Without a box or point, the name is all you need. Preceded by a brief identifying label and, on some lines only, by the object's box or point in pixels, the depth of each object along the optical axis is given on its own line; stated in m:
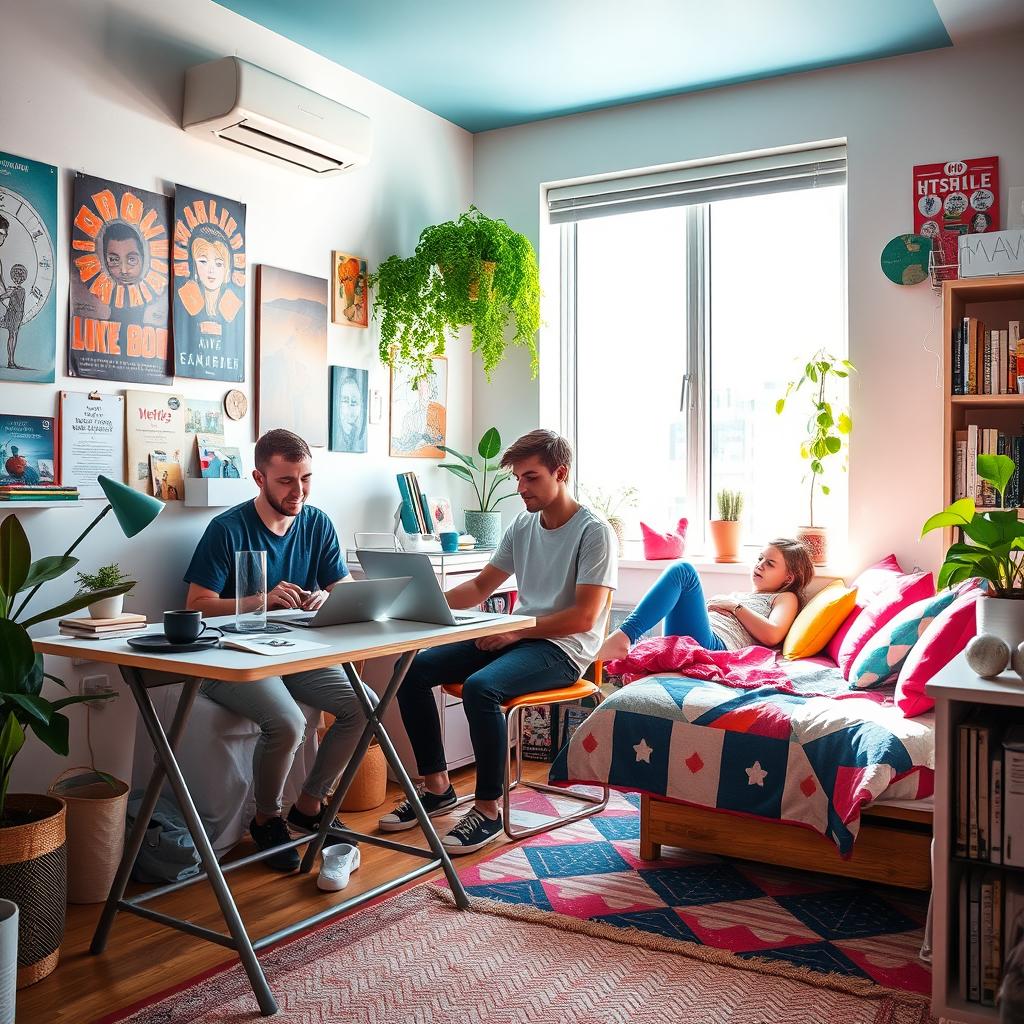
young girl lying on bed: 3.49
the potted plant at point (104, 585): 2.53
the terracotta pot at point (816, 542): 3.99
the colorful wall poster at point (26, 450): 2.81
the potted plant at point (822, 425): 3.96
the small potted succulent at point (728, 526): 4.23
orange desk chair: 3.11
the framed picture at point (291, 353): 3.64
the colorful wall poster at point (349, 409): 3.98
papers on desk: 2.13
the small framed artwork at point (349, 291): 3.97
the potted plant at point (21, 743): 2.18
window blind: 4.13
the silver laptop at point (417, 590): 2.56
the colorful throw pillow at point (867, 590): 3.54
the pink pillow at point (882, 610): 3.28
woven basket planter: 2.22
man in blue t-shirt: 2.91
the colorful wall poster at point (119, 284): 3.02
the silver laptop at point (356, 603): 2.48
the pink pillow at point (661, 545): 4.33
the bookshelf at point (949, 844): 1.99
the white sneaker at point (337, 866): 2.73
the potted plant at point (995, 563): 2.21
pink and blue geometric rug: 2.36
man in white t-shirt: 3.09
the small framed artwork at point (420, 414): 4.31
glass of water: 2.36
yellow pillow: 3.55
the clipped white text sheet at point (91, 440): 2.98
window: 4.30
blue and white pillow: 3.00
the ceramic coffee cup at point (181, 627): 2.21
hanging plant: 4.09
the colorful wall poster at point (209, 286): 3.33
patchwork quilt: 2.52
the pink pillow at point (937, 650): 2.69
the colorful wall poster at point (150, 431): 3.17
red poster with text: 3.70
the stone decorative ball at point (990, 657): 2.06
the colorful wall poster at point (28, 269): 2.83
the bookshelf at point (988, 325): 3.44
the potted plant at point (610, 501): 4.62
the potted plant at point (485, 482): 4.42
